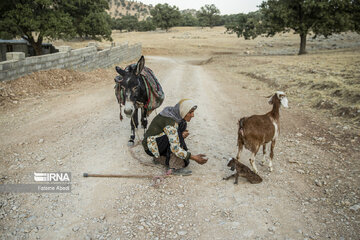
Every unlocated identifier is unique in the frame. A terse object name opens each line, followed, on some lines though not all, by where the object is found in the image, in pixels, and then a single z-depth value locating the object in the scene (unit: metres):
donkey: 4.96
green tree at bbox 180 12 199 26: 94.06
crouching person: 4.53
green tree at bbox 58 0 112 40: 21.17
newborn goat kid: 4.71
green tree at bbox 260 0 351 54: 21.05
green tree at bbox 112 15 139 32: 79.19
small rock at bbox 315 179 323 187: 4.88
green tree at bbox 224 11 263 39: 28.36
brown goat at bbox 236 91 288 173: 4.67
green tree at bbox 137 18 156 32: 73.78
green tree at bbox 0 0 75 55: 14.44
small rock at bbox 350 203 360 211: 4.14
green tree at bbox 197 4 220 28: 82.94
